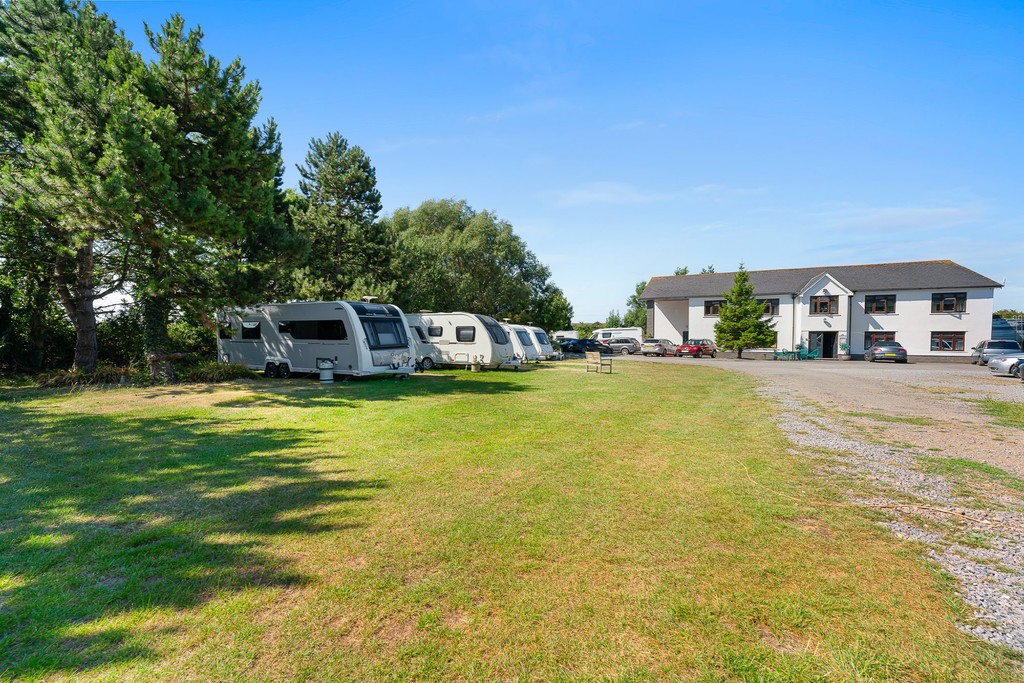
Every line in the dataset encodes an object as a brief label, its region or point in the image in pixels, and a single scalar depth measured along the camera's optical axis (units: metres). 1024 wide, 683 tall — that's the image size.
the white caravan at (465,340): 21.06
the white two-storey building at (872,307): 36.75
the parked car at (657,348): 40.66
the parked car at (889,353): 34.00
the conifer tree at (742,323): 38.12
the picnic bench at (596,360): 22.06
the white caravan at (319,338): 15.96
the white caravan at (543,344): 29.67
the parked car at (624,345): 44.31
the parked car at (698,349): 40.34
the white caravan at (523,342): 25.95
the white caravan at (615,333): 50.88
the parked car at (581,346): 44.31
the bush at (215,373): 15.62
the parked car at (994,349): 27.93
